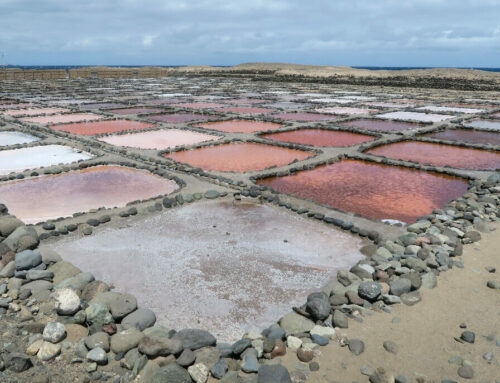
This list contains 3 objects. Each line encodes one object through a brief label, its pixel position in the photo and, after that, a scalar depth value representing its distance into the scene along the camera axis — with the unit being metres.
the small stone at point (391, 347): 4.17
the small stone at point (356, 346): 4.14
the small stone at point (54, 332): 4.14
